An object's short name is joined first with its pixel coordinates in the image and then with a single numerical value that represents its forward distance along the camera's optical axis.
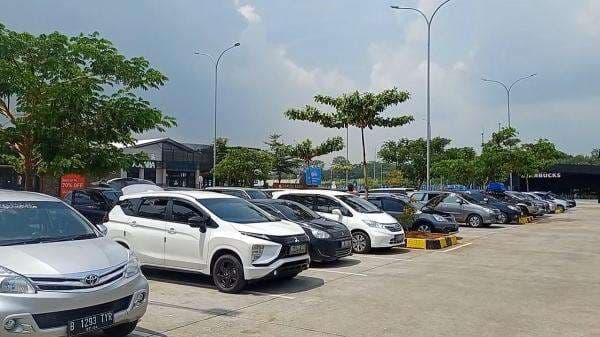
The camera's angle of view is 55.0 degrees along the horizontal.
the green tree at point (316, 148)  36.53
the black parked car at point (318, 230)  11.89
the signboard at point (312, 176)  30.87
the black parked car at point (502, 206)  28.11
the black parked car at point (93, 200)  15.85
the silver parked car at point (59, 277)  5.06
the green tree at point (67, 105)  11.95
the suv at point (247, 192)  19.64
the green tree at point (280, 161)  61.84
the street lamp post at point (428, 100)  29.58
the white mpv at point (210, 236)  9.18
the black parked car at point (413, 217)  18.64
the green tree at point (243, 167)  47.38
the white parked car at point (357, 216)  14.66
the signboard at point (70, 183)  17.99
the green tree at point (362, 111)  21.45
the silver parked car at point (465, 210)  25.66
